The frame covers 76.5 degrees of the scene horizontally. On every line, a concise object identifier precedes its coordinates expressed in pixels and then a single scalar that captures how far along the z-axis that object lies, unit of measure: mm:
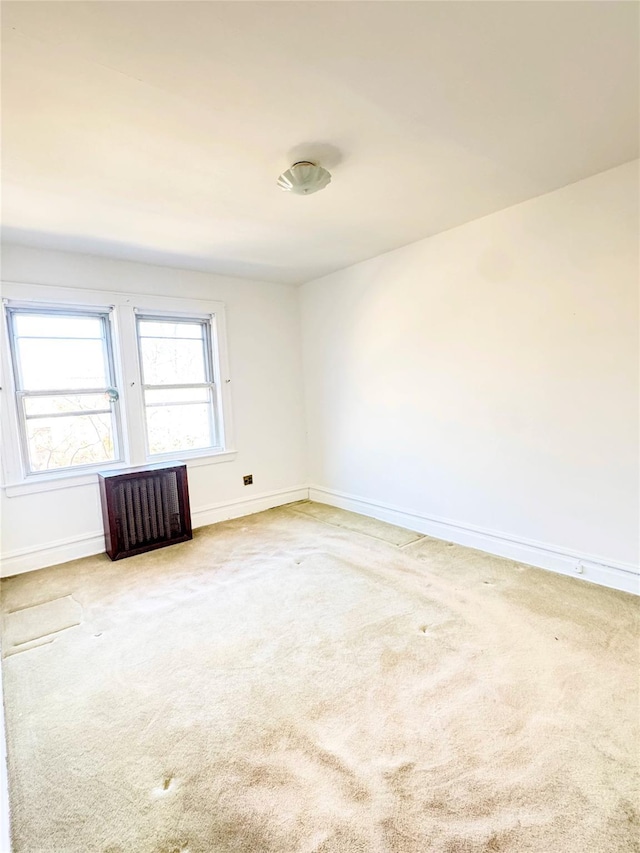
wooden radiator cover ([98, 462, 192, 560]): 3139
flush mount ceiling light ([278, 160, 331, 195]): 1970
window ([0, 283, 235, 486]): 3000
